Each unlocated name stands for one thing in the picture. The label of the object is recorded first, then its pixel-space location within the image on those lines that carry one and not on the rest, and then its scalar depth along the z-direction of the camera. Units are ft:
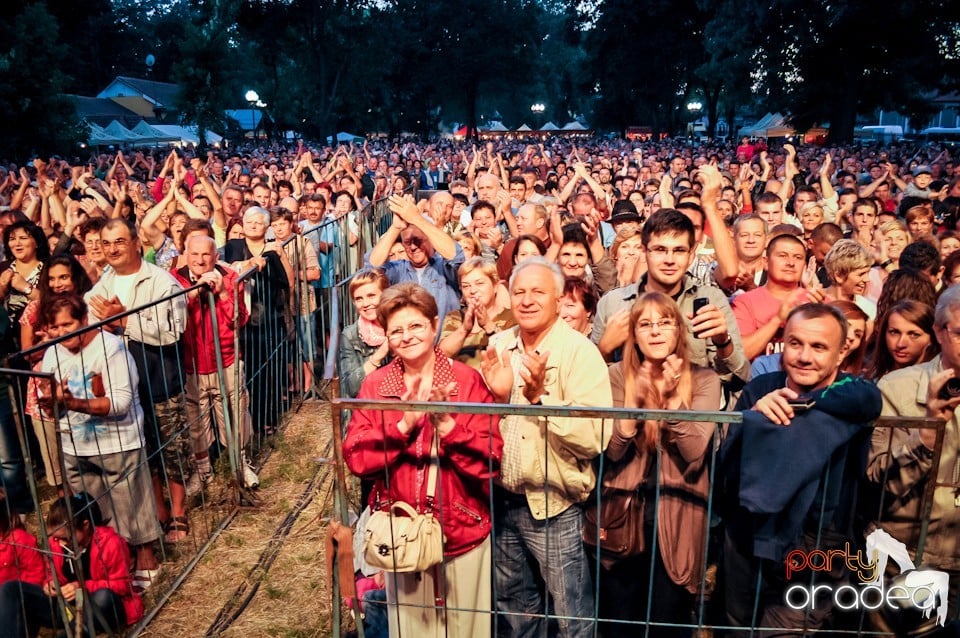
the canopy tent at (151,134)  180.94
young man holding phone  12.01
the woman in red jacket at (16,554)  11.93
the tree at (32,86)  82.84
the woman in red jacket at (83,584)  11.50
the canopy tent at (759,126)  248.52
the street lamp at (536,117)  344.53
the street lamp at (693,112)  223.79
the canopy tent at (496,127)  283.59
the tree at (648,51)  184.55
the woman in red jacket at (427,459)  9.53
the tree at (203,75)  123.65
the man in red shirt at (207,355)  17.17
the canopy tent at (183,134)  190.60
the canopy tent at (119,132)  153.99
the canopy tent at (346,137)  209.36
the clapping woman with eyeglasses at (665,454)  10.02
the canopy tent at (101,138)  140.97
